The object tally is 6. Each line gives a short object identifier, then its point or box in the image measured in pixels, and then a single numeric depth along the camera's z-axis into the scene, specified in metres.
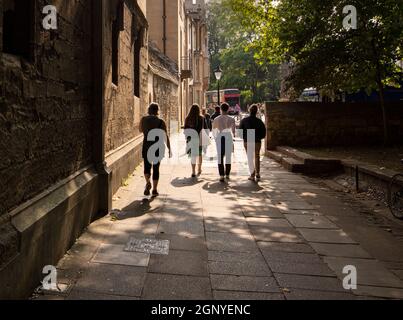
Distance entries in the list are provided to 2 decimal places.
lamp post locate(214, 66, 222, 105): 25.47
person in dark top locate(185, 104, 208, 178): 10.04
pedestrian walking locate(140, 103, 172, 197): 7.69
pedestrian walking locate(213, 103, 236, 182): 9.97
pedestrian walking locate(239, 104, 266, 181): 9.80
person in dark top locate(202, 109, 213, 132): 14.09
